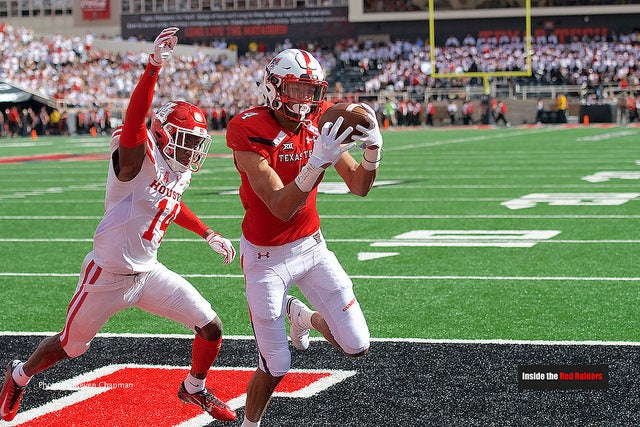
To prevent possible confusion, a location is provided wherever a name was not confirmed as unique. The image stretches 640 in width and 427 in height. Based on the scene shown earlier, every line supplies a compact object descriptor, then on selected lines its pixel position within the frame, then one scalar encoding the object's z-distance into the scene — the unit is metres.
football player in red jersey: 9.22
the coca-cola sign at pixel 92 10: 124.19
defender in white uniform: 9.93
